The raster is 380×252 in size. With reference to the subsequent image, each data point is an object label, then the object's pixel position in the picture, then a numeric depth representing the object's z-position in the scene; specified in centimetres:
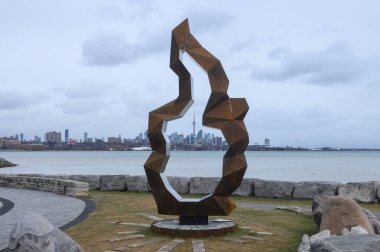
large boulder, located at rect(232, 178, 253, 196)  1838
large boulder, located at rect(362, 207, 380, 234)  1000
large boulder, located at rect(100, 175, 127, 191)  2016
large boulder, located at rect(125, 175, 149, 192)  1973
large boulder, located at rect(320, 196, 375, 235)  927
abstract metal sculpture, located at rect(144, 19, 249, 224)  1055
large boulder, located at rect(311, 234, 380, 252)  624
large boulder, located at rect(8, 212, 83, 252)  688
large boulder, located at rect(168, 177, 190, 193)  1920
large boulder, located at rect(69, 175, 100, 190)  2070
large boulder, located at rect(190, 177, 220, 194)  1873
